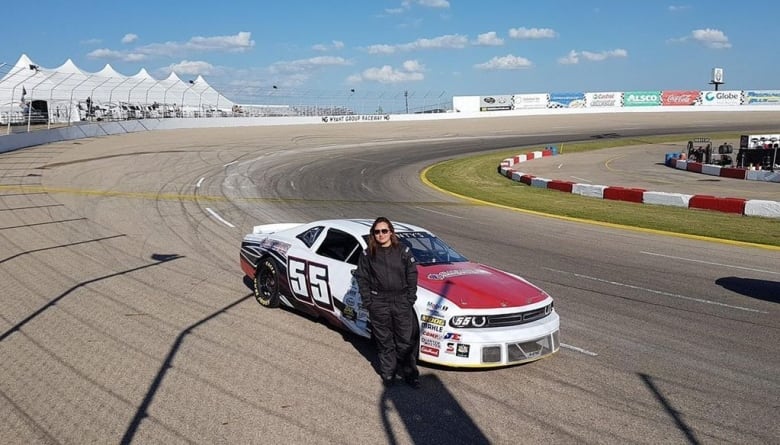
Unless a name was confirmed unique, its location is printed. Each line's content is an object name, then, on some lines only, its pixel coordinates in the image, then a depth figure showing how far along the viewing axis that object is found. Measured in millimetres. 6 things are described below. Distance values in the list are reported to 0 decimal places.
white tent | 53125
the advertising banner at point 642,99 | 86562
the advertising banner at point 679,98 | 85312
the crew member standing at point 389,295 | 6066
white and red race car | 6219
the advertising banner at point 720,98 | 86062
